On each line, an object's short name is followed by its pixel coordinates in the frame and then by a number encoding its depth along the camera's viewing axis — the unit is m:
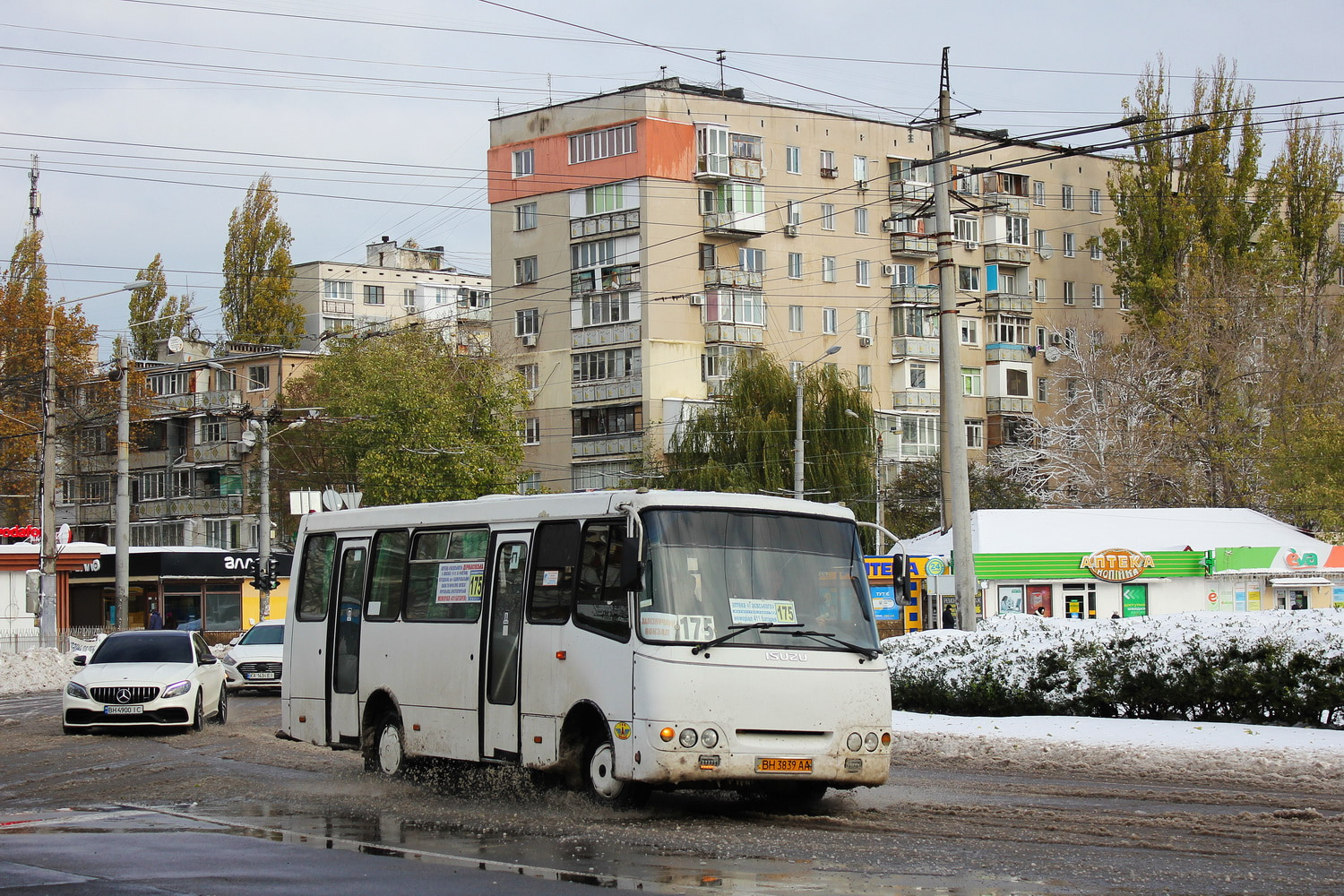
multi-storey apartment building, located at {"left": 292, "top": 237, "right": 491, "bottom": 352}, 106.31
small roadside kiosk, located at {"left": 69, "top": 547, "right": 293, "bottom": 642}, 63.59
